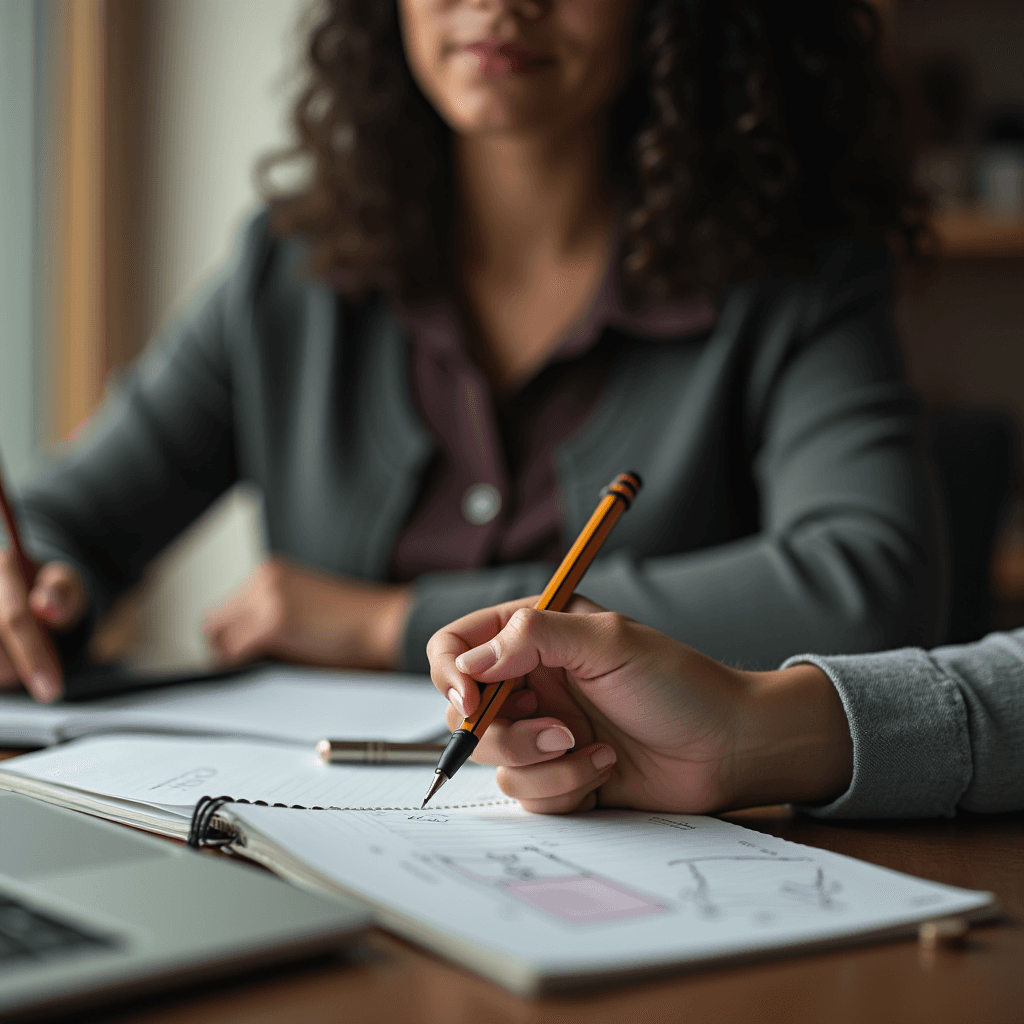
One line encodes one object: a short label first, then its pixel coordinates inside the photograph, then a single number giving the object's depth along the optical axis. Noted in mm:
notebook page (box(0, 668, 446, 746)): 694
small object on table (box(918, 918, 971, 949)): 377
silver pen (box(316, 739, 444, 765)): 611
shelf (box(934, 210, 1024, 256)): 2070
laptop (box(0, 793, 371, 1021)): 297
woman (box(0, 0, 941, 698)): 979
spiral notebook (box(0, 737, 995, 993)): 348
